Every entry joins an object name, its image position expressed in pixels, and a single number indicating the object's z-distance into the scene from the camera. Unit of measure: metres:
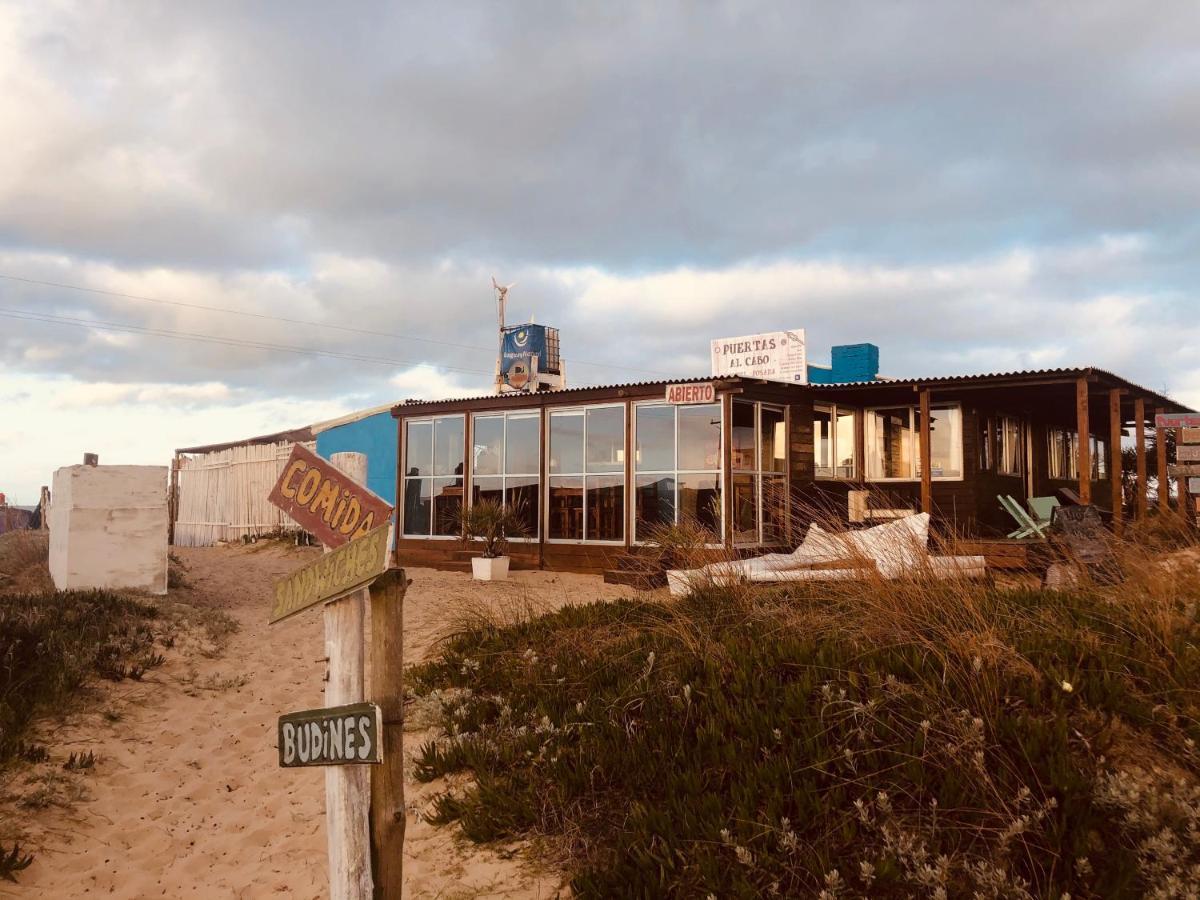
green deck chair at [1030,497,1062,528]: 15.39
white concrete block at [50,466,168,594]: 10.87
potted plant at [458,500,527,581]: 14.52
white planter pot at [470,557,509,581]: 14.42
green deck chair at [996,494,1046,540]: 13.42
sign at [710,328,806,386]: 18.16
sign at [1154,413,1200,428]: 14.84
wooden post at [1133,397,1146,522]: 16.36
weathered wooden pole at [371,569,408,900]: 2.89
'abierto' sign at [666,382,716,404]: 13.62
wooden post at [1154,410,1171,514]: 17.09
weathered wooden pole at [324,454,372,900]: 2.91
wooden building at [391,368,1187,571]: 14.08
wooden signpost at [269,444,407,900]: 2.83
